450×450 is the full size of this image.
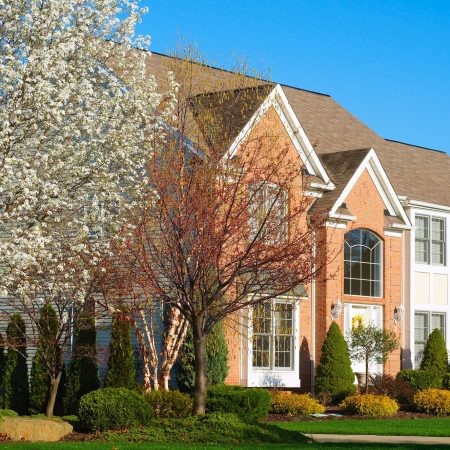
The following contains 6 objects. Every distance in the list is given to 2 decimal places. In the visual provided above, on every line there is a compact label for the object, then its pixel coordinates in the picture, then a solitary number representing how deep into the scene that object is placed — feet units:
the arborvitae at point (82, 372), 78.02
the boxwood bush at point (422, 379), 93.29
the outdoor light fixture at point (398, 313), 99.39
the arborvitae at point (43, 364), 74.79
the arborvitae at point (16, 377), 81.05
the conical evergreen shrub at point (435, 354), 98.89
